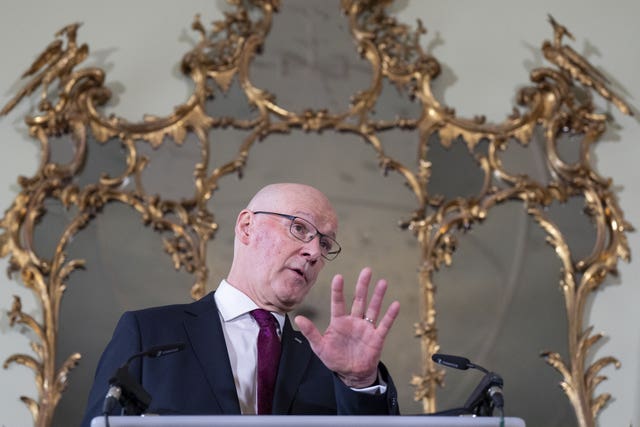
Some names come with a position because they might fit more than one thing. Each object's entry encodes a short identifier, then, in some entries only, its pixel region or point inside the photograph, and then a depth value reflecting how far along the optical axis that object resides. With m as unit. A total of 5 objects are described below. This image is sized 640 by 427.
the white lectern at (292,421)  3.57
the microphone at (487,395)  4.00
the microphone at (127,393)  3.89
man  4.71
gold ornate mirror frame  7.59
